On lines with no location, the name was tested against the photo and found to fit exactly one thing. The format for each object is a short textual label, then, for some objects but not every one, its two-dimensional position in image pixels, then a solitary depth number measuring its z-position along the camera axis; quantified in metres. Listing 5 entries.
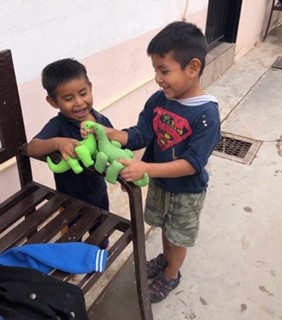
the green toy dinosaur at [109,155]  1.25
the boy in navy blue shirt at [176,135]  1.34
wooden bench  1.34
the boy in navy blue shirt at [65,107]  1.40
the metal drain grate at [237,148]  3.01
